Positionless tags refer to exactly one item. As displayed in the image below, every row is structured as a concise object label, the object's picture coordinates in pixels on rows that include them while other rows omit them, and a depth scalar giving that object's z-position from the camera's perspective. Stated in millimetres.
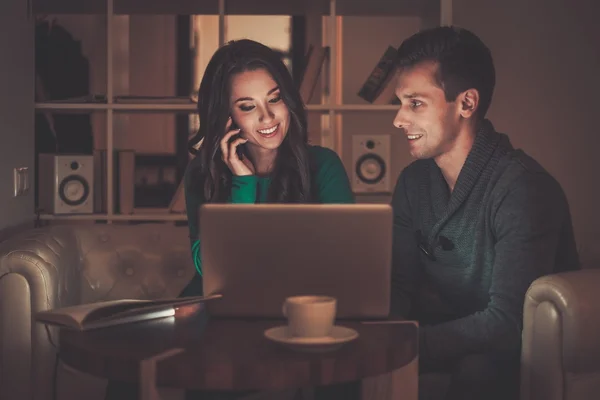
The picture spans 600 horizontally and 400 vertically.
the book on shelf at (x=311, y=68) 3543
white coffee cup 1456
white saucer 1443
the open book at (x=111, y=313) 1559
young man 2092
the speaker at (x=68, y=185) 3504
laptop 1595
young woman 2547
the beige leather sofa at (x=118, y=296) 1979
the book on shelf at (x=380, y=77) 3598
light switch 3123
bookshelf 3479
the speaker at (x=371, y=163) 3734
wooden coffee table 1385
